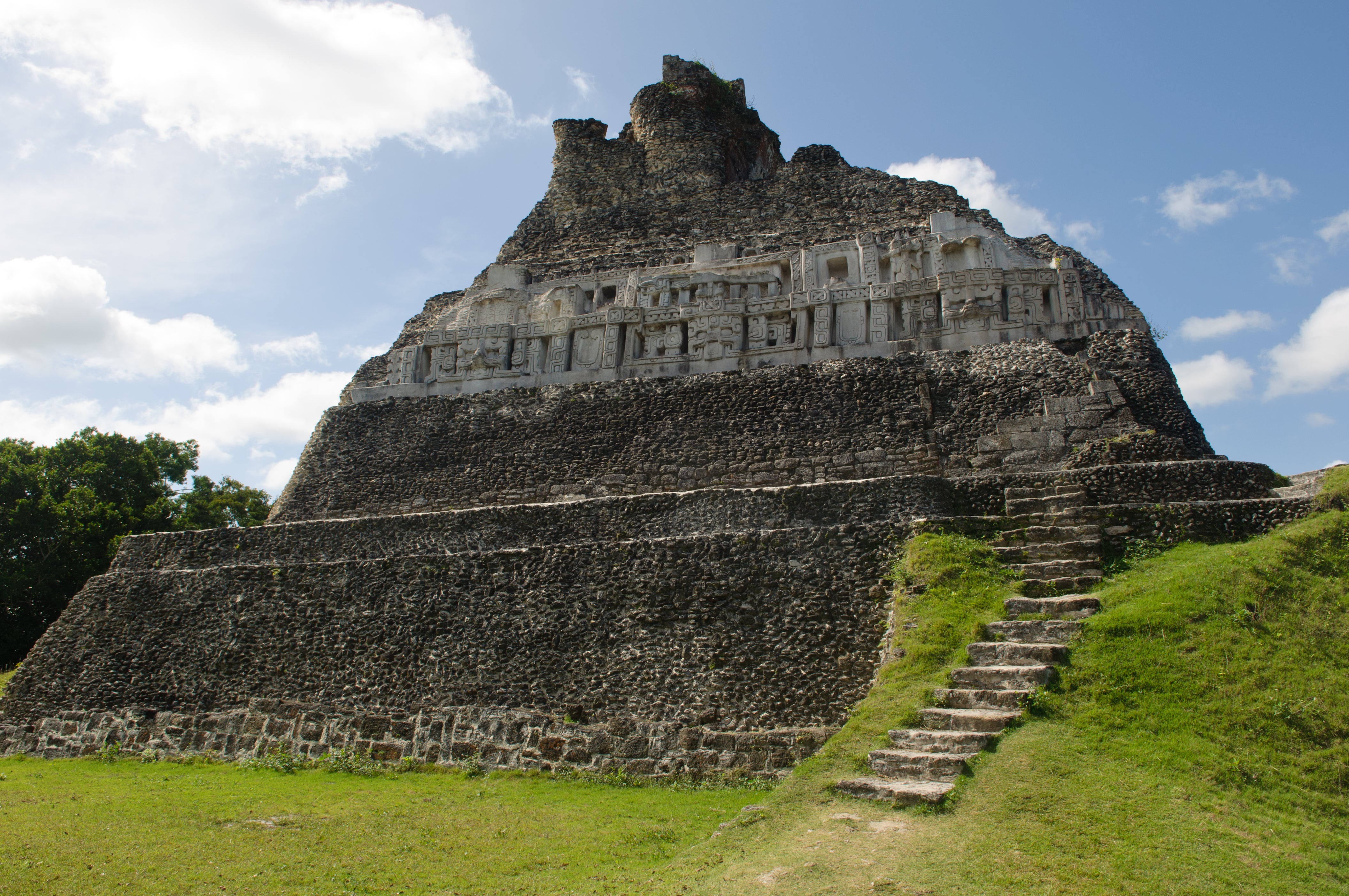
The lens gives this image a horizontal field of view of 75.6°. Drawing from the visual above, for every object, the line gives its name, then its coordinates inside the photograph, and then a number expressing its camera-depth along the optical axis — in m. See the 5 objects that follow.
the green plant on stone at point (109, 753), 11.69
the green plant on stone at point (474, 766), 9.47
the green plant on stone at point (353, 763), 9.94
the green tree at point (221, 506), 27.78
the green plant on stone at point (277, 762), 10.46
